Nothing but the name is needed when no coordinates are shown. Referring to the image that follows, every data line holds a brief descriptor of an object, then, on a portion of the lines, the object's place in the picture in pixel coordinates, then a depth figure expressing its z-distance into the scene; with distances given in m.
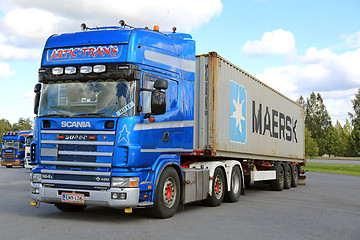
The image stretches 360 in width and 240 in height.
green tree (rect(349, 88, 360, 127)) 87.31
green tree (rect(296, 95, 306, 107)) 103.43
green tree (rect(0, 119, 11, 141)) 110.16
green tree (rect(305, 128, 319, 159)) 55.97
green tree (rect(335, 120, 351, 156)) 97.44
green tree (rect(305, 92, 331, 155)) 100.74
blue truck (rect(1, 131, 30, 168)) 35.62
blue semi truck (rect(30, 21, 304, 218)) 7.83
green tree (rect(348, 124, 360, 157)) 67.25
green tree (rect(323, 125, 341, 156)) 94.69
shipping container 11.16
